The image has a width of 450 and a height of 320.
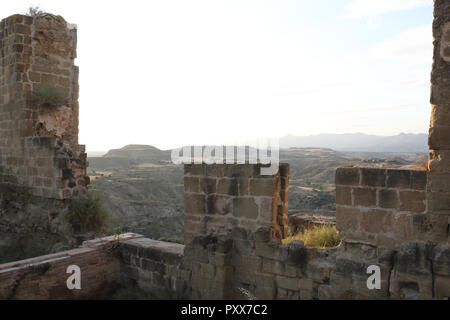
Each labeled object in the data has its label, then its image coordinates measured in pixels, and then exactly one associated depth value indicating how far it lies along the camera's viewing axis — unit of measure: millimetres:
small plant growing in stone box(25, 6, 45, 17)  8242
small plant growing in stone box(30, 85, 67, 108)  7934
